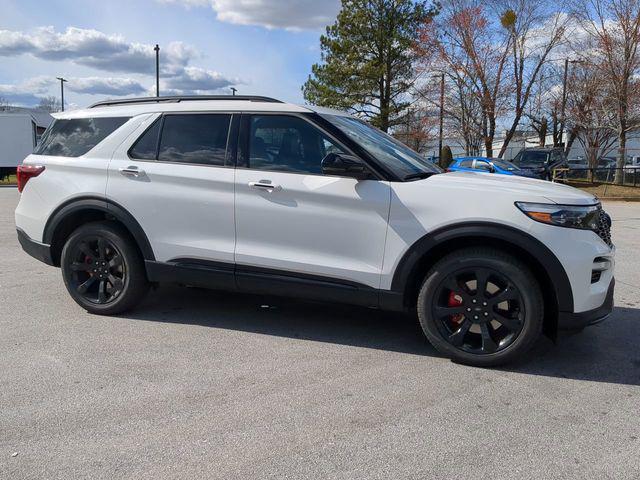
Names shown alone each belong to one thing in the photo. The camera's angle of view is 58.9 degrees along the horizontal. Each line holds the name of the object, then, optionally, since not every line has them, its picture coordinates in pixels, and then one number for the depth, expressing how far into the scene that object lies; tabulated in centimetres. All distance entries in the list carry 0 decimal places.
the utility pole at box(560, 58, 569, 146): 2726
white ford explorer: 374
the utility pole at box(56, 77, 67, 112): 5741
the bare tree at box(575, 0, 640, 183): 2177
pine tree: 3238
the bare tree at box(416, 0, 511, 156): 2711
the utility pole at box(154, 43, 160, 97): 2883
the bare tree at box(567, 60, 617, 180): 2447
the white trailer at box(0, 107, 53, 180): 2920
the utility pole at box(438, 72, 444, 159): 2866
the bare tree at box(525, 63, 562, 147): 2914
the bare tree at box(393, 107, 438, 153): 3144
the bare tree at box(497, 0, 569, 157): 2691
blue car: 1778
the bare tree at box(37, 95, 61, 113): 8151
